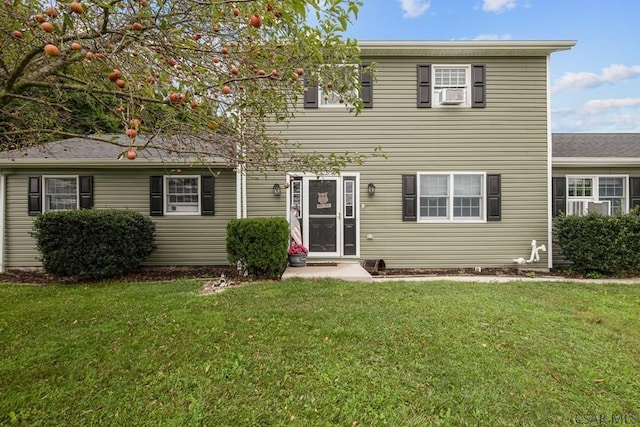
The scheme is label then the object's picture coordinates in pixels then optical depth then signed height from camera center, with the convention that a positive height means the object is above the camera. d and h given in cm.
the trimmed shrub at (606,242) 653 -70
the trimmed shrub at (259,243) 609 -66
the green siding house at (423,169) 749 +87
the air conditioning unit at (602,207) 754 -1
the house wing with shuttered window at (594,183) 760 +56
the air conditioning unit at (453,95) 735 +248
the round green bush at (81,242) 634 -66
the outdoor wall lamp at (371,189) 754 +42
